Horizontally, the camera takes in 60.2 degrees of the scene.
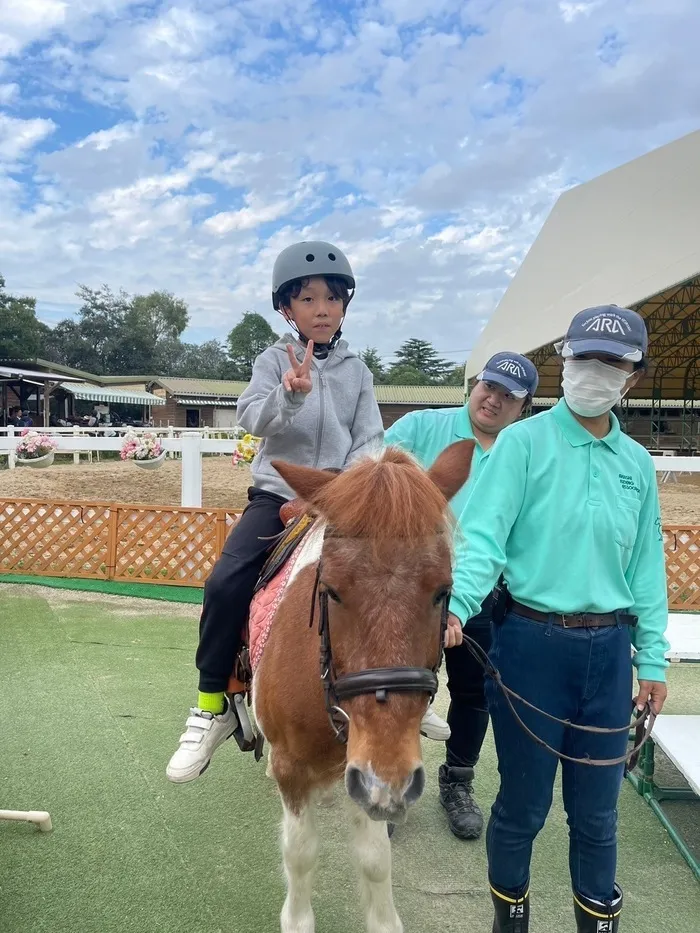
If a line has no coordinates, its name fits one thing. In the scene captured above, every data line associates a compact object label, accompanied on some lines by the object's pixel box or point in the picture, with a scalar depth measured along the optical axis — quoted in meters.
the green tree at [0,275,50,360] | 50.12
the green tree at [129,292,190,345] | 78.69
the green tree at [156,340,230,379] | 76.94
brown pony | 1.47
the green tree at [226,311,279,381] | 82.75
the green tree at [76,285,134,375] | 72.19
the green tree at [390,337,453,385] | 81.25
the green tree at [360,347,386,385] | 79.75
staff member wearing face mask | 1.95
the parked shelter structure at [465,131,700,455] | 14.03
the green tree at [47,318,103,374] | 70.31
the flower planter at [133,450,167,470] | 11.28
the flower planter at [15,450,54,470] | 11.58
